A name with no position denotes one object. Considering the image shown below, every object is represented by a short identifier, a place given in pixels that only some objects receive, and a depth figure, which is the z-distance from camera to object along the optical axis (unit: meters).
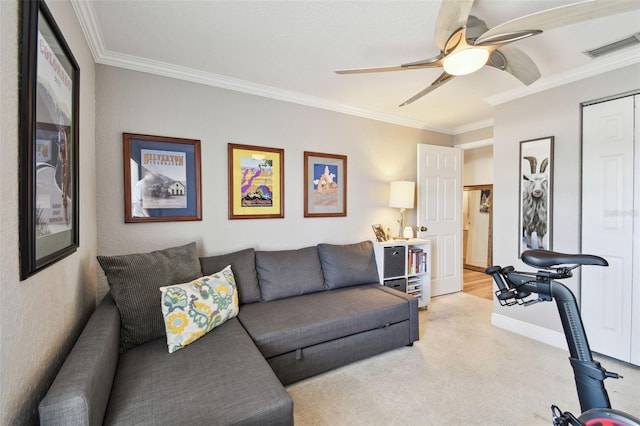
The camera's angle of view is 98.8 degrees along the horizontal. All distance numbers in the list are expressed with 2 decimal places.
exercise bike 1.12
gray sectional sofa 1.10
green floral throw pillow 1.62
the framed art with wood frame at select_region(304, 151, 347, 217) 3.04
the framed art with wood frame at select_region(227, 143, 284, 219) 2.63
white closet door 2.20
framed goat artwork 2.63
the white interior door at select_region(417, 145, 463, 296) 3.79
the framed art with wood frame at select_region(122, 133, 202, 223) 2.21
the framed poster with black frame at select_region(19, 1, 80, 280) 0.90
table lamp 3.36
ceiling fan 1.25
